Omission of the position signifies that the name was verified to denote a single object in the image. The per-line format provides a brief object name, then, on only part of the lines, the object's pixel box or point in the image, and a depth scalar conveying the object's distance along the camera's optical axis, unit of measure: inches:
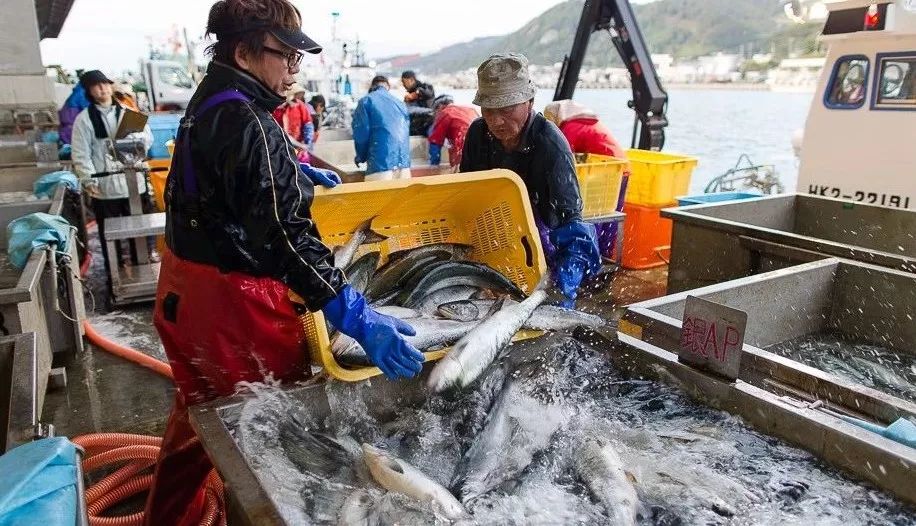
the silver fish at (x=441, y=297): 111.3
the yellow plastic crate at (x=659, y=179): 274.2
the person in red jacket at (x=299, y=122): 406.6
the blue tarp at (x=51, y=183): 244.2
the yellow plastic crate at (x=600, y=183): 242.7
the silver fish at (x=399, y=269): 115.0
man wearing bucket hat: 129.5
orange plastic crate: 282.7
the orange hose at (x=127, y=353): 184.1
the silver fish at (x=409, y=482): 68.1
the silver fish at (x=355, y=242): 111.1
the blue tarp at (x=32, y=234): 170.6
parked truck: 768.9
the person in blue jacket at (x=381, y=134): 301.4
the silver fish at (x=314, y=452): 76.2
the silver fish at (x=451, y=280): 111.8
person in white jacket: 262.1
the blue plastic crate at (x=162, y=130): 501.7
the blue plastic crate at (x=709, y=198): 227.3
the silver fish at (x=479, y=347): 87.4
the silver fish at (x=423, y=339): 94.9
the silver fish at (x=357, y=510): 66.6
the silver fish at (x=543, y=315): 106.1
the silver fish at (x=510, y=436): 77.1
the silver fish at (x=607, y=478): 69.5
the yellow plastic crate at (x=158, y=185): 262.8
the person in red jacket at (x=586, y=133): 269.3
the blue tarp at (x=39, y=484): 57.8
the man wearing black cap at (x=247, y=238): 84.4
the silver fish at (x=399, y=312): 107.1
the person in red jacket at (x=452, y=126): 320.5
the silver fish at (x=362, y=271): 113.6
